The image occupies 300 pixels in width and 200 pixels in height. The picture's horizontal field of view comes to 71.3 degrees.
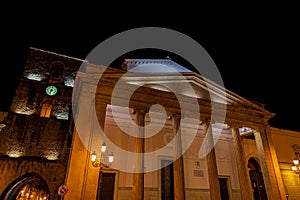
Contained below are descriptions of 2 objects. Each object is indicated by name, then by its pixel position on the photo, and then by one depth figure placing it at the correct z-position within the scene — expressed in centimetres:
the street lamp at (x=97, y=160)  914
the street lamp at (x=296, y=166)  1148
